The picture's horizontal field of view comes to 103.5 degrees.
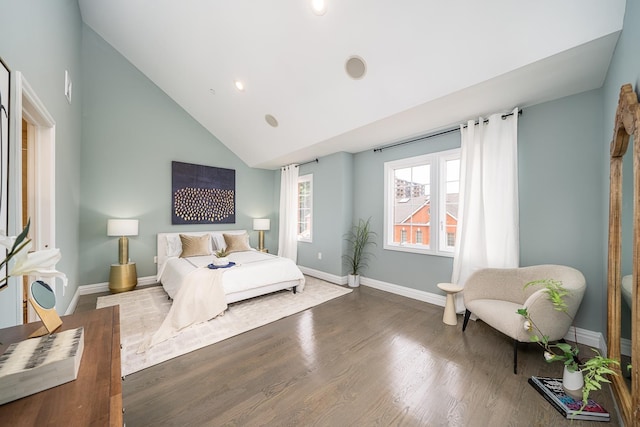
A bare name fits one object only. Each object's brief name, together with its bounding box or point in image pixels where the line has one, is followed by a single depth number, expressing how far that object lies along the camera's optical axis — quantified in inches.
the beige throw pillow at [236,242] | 178.2
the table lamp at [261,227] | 208.2
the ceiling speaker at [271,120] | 149.3
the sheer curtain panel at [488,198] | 103.8
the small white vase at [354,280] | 163.9
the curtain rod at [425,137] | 107.2
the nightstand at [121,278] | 145.7
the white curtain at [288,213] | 201.8
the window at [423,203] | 130.4
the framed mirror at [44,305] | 38.1
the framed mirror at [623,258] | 47.6
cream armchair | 76.1
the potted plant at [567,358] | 53.9
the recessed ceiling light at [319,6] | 86.3
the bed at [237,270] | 122.6
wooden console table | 24.5
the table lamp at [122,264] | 145.9
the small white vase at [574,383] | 65.2
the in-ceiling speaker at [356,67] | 97.3
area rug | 85.4
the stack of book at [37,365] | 26.2
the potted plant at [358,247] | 164.9
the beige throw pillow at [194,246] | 159.2
